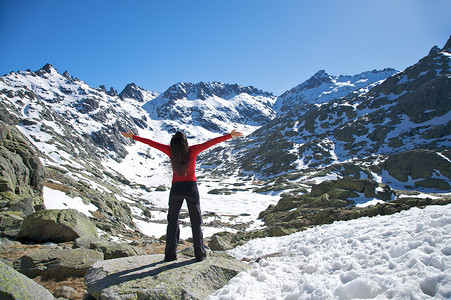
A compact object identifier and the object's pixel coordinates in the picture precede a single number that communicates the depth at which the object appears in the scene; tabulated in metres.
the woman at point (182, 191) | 6.56
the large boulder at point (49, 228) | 10.71
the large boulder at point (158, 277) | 4.90
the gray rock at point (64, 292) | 5.91
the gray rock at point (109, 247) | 8.93
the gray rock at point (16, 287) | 3.95
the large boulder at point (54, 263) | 7.14
